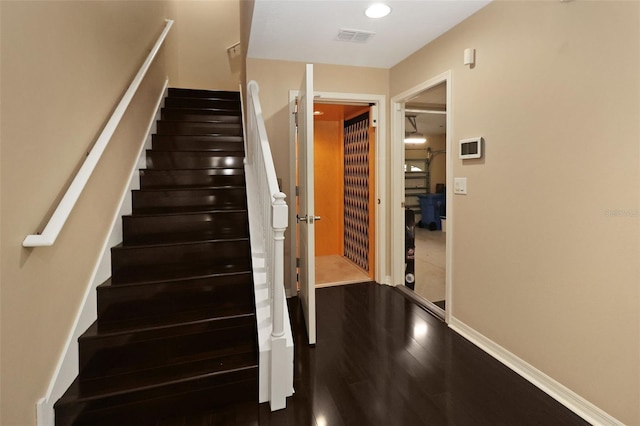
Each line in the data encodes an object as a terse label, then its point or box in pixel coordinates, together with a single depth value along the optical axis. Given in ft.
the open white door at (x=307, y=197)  7.64
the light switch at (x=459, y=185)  8.16
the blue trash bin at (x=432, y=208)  25.34
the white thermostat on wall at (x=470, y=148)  7.55
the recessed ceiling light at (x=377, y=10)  7.28
